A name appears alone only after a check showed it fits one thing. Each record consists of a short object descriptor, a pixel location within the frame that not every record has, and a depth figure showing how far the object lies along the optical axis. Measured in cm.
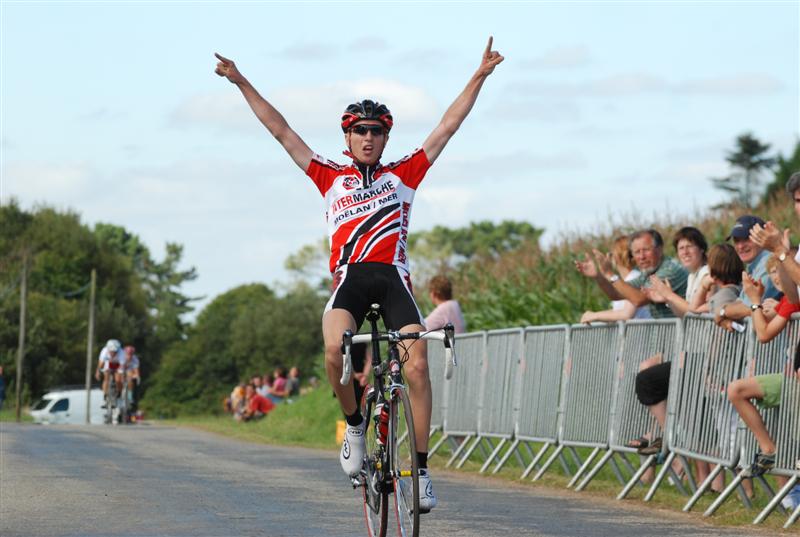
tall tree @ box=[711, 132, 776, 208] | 9031
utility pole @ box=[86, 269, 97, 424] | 7516
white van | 6284
